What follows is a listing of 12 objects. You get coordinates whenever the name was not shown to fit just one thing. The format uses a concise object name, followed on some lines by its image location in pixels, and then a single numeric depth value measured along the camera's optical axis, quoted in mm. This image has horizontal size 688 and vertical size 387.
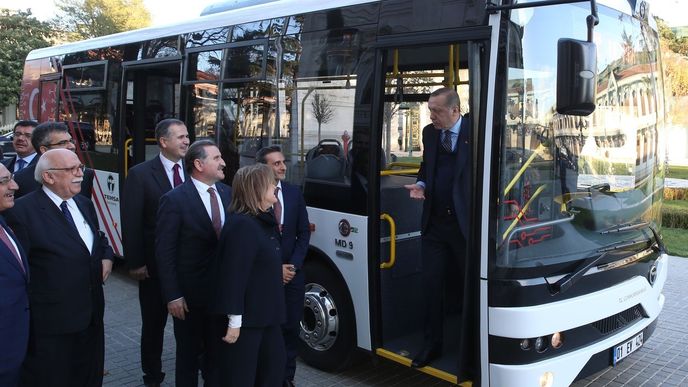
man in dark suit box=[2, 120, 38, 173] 5254
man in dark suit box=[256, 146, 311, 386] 4078
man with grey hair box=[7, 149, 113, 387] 3070
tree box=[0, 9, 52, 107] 32938
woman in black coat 2998
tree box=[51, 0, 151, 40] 45688
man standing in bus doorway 3777
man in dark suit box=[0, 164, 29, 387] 2703
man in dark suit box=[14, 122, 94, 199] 4227
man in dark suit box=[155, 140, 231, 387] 3521
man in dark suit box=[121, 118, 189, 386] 4062
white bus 3408
